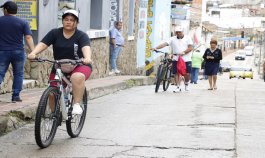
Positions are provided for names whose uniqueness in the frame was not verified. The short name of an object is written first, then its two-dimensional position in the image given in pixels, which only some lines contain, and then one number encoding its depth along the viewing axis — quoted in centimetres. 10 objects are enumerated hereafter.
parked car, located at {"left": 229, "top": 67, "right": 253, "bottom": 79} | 4744
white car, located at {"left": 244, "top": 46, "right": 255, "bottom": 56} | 11874
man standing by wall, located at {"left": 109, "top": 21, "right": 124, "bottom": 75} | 1986
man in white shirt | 1544
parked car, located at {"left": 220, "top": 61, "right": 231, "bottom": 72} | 7000
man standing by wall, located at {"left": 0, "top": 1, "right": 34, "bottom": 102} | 995
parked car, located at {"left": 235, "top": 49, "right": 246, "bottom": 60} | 10144
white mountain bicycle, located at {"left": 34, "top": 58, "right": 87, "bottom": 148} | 702
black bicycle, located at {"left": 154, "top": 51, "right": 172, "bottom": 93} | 1557
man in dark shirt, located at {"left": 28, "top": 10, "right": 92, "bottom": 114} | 757
